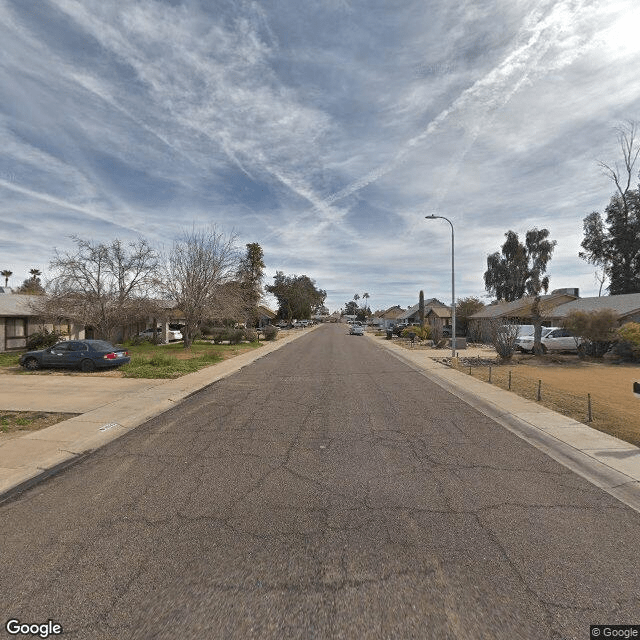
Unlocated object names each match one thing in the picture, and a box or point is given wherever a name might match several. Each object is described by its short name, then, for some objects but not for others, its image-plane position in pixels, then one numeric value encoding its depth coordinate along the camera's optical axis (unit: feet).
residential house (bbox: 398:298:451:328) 185.57
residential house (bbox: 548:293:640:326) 87.15
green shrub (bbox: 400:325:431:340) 138.37
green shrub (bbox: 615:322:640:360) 65.41
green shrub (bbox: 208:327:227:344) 114.11
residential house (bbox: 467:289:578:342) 113.19
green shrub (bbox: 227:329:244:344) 111.75
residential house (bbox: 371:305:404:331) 296.40
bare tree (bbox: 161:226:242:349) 94.99
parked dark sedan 54.24
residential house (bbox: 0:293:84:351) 81.56
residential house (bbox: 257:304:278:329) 211.61
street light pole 79.00
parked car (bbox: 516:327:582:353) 81.92
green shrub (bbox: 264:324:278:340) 139.54
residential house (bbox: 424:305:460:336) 185.06
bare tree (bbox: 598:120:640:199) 145.82
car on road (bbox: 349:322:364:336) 186.70
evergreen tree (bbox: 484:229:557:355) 198.90
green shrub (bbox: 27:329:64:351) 82.33
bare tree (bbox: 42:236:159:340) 78.59
